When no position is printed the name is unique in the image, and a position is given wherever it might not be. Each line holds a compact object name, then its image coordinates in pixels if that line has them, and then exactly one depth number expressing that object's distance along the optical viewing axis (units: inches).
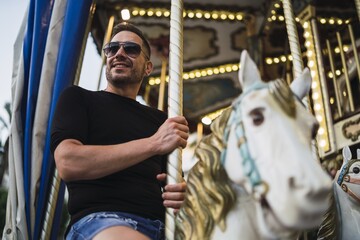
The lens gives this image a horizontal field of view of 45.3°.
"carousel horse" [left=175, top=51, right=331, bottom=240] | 37.6
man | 60.4
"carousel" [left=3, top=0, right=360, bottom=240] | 39.9
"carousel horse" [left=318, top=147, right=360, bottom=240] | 93.5
